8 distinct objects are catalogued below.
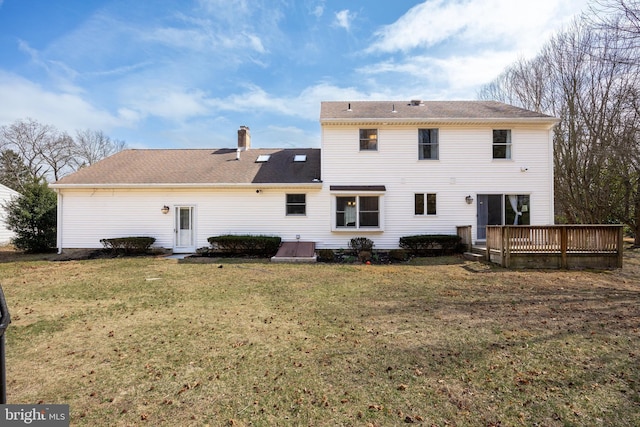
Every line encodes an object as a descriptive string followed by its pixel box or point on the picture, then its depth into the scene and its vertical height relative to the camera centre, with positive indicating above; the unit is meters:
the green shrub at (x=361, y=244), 12.77 -1.09
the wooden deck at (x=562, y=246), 9.34 -0.90
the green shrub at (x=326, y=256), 11.85 -1.50
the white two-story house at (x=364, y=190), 13.02 +1.17
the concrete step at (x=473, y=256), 10.74 -1.42
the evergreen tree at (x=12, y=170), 28.97 +4.97
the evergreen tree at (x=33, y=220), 13.74 +0.02
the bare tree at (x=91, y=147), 33.66 +8.66
